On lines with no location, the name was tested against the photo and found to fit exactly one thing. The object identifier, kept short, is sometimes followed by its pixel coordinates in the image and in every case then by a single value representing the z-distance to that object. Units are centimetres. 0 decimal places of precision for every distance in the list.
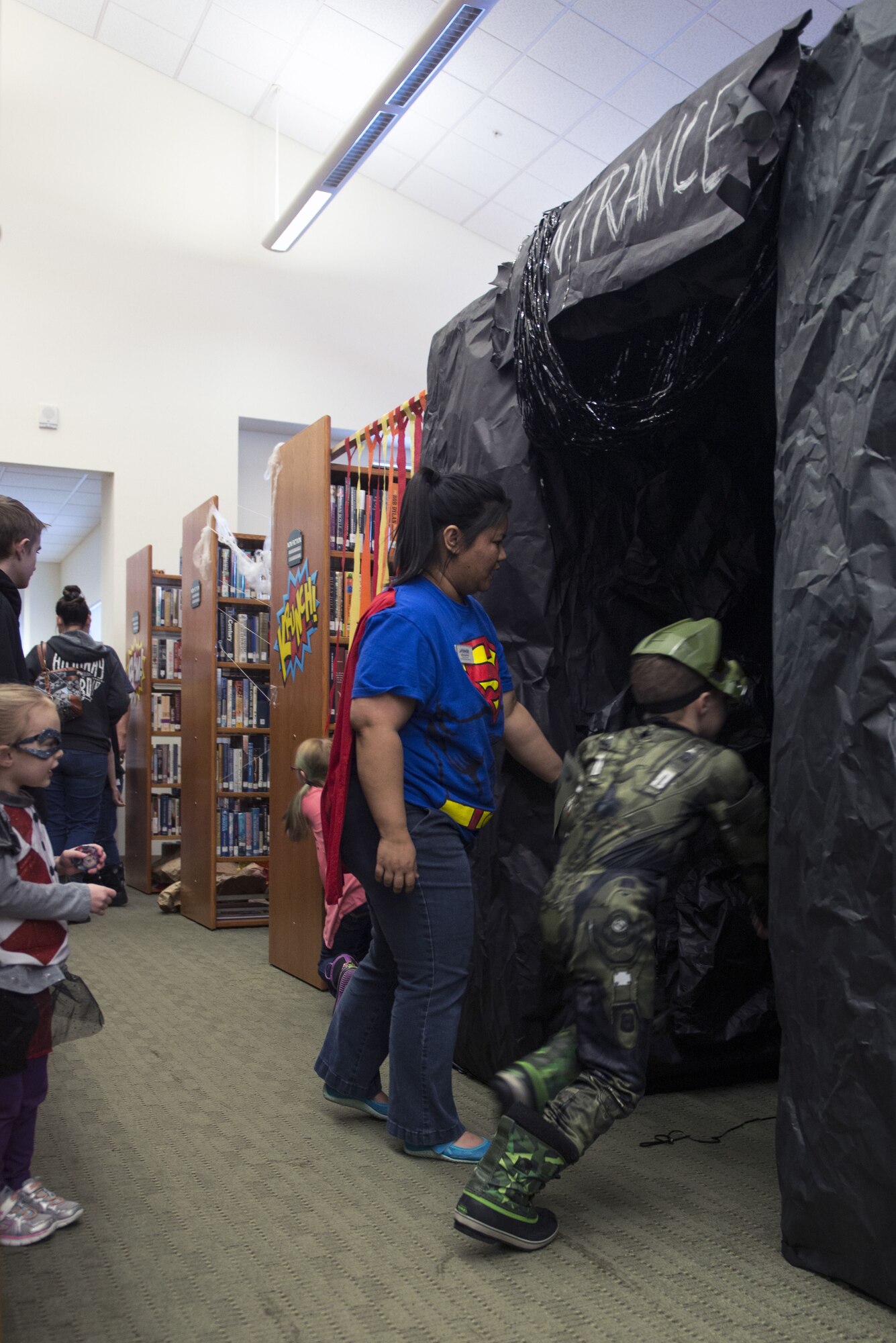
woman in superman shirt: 195
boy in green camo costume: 163
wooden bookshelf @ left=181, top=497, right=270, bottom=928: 466
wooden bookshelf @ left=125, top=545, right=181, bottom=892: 576
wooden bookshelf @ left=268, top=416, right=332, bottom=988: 353
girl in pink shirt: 296
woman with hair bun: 491
